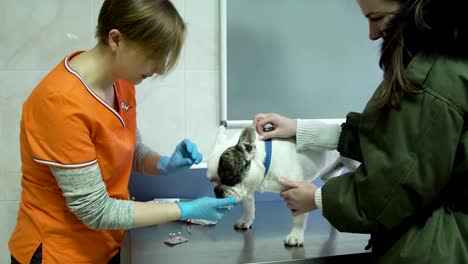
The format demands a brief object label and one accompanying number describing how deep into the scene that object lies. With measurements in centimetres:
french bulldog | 139
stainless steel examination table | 128
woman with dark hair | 85
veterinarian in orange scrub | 104
